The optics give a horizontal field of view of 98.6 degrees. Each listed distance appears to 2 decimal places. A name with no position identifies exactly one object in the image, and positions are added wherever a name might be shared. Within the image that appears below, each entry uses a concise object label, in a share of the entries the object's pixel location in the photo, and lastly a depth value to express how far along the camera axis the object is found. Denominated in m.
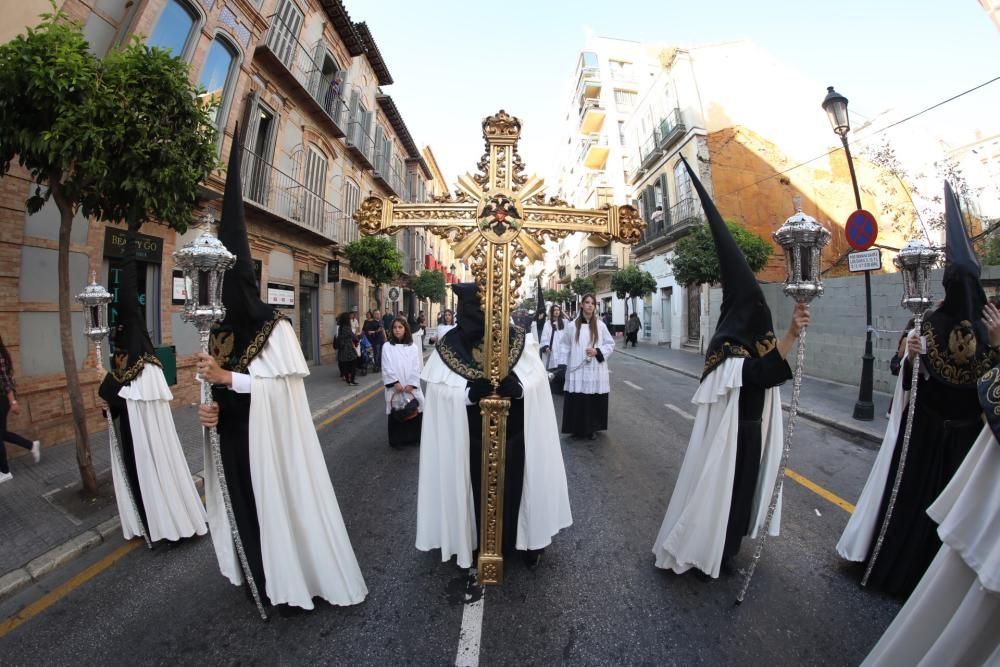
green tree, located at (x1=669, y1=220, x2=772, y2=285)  14.05
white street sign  6.74
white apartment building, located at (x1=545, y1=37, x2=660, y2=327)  33.94
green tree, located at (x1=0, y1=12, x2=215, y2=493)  3.61
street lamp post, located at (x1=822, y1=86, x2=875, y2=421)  6.89
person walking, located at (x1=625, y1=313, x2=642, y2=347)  22.73
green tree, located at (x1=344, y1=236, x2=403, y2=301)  14.24
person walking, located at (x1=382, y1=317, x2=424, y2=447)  5.68
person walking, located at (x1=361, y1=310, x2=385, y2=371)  12.80
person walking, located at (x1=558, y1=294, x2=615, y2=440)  5.98
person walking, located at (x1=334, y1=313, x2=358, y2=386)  10.66
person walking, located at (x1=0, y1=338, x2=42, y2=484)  4.44
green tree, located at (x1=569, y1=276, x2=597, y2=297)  34.82
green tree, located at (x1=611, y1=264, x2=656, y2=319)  22.72
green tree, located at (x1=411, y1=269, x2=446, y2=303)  26.94
